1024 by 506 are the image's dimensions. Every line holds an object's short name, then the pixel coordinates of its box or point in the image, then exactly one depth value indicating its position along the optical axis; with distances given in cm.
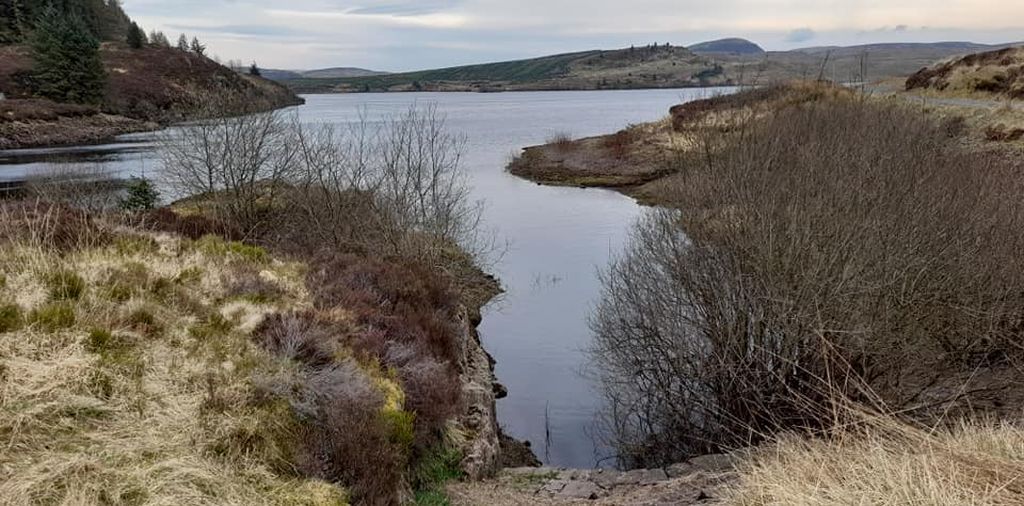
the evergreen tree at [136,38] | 9394
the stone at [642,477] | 973
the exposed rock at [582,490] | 891
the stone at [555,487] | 909
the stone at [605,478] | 964
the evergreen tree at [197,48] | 11562
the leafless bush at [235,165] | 2266
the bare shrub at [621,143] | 4872
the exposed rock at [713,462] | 1001
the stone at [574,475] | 991
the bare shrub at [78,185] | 2253
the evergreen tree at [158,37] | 12888
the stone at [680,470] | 1023
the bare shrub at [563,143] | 5216
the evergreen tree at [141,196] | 2183
